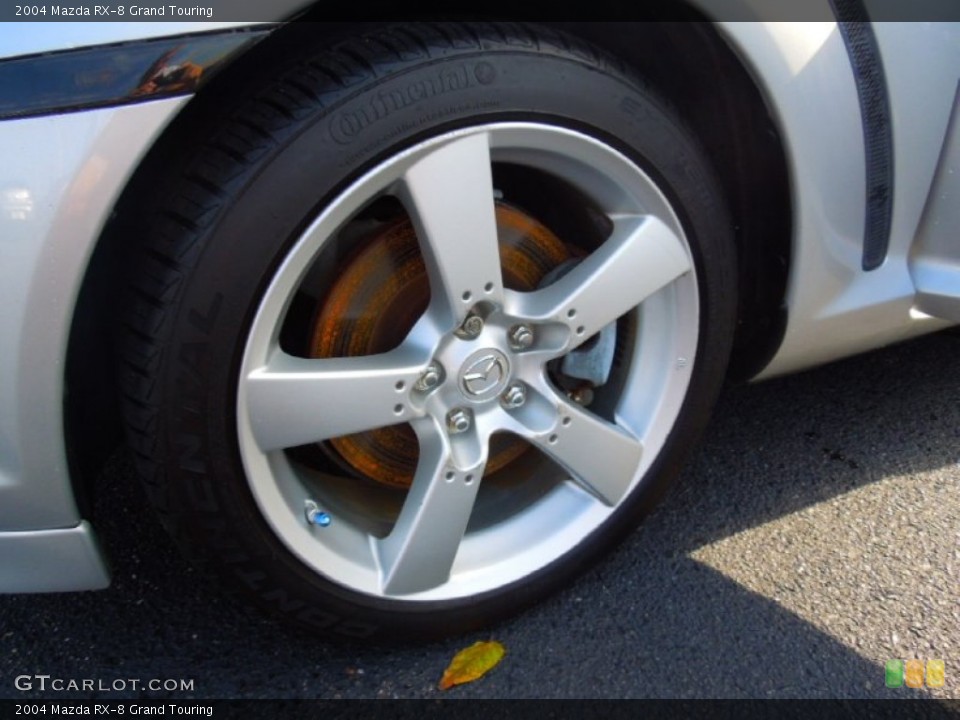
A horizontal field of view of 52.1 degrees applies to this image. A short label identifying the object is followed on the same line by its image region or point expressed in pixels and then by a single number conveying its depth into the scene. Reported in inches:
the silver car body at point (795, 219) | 44.1
